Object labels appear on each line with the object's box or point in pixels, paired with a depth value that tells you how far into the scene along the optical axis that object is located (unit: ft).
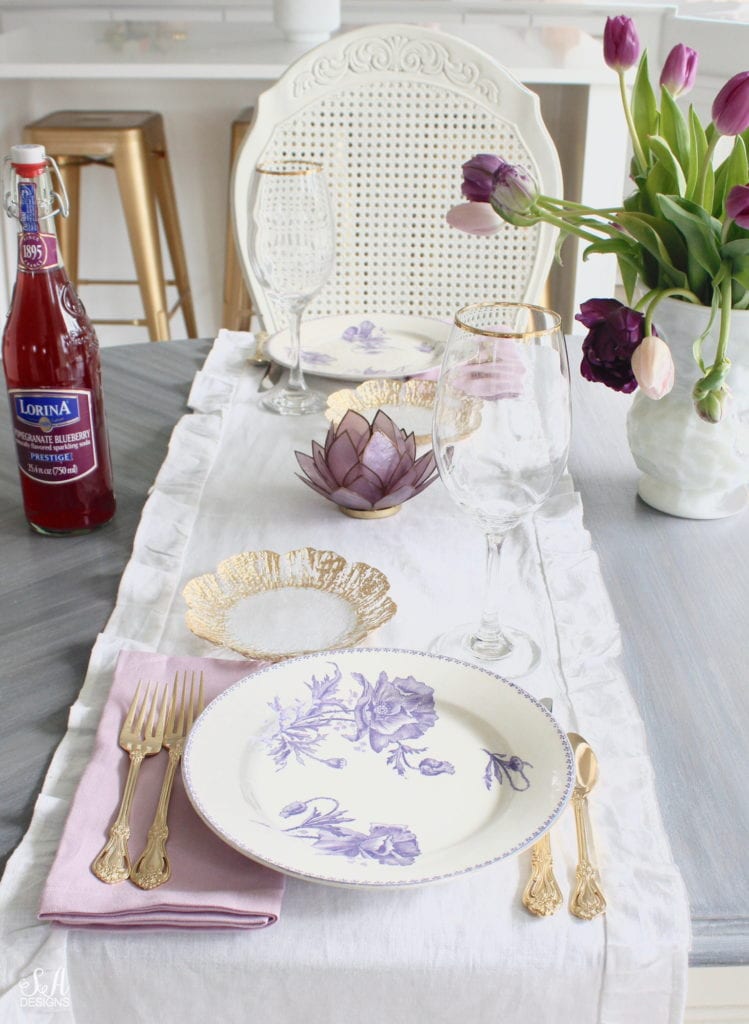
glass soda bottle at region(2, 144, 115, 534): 2.52
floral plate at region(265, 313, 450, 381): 3.61
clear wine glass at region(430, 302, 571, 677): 1.88
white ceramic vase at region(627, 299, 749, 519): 2.58
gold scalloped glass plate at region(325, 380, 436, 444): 3.32
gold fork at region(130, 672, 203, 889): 1.57
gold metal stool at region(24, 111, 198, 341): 8.26
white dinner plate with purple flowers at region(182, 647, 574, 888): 1.60
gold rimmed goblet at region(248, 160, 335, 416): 3.24
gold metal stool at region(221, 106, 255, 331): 8.87
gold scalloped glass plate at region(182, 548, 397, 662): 2.23
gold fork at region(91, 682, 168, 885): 1.58
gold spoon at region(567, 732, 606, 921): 1.56
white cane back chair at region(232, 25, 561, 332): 4.90
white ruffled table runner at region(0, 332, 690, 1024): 1.51
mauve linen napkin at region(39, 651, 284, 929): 1.52
